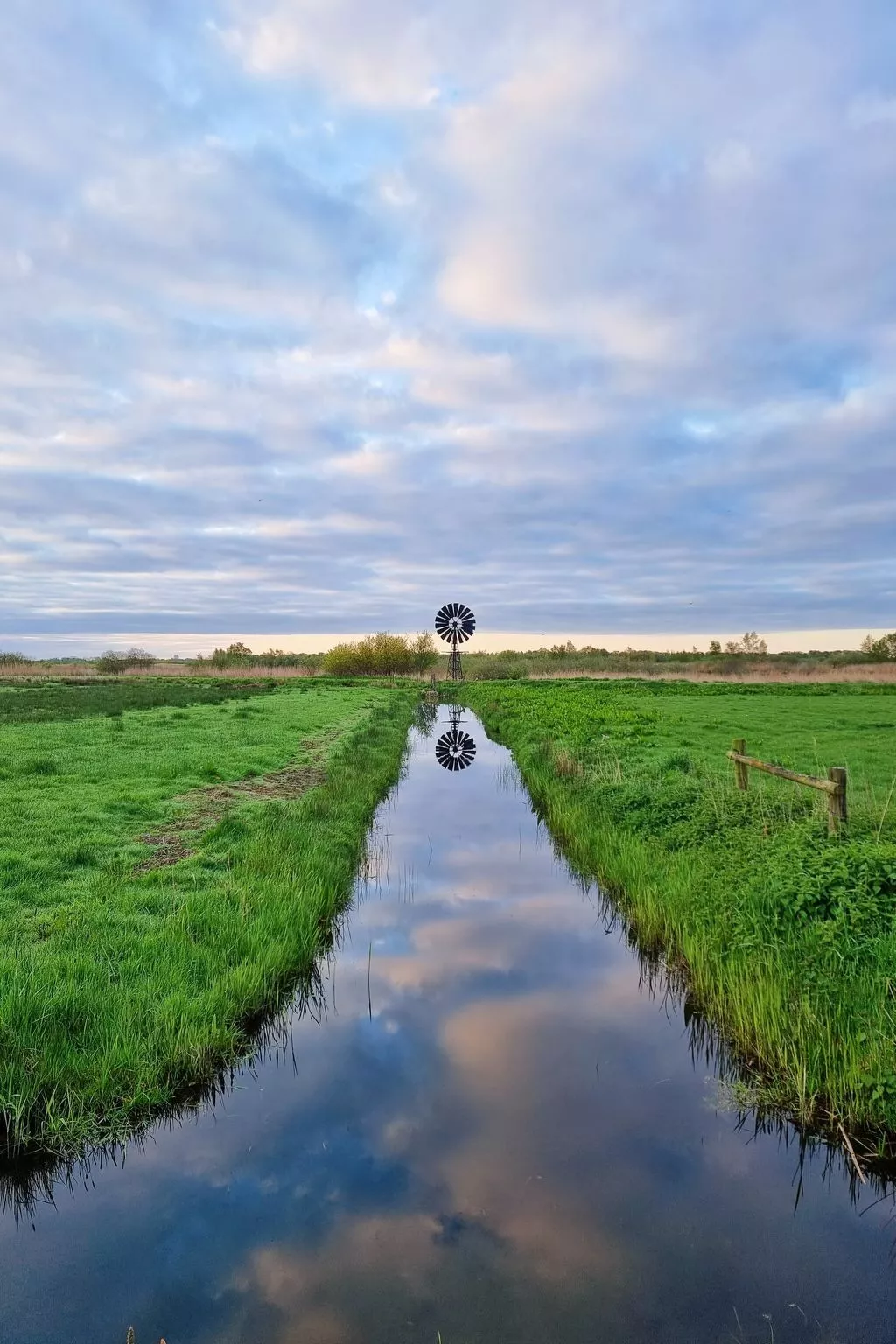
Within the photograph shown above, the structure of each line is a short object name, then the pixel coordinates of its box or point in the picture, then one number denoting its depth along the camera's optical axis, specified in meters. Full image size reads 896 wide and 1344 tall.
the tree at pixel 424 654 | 87.94
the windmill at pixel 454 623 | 75.19
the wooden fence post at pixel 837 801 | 9.12
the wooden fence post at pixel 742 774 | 13.30
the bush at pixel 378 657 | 85.56
